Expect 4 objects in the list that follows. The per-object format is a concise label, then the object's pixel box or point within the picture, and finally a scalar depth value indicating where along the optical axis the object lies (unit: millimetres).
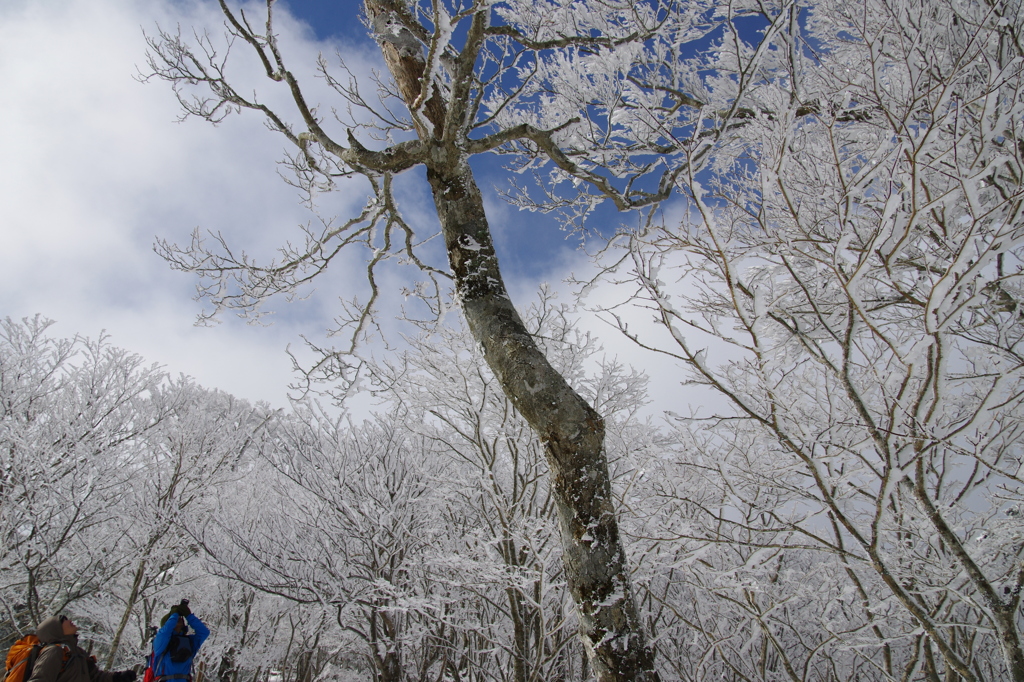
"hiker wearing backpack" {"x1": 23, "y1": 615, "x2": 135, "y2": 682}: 3901
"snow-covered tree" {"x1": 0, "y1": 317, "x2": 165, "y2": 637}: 6461
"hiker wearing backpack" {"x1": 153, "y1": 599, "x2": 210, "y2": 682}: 4484
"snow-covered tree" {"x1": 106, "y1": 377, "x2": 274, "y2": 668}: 7449
